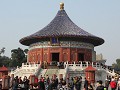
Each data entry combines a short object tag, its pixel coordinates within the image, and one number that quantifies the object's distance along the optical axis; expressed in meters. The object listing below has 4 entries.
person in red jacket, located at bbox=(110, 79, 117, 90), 16.62
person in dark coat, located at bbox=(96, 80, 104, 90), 11.02
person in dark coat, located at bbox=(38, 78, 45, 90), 17.33
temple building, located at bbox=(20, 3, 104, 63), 42.66
